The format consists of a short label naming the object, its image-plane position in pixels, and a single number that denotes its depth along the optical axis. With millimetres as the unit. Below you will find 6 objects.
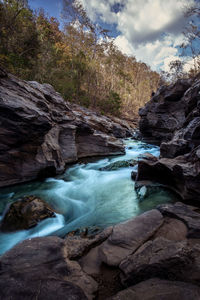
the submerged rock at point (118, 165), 8691
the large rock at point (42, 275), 1678
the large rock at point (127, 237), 2260
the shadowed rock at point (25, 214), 3983
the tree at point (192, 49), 19734
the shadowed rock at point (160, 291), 1497
